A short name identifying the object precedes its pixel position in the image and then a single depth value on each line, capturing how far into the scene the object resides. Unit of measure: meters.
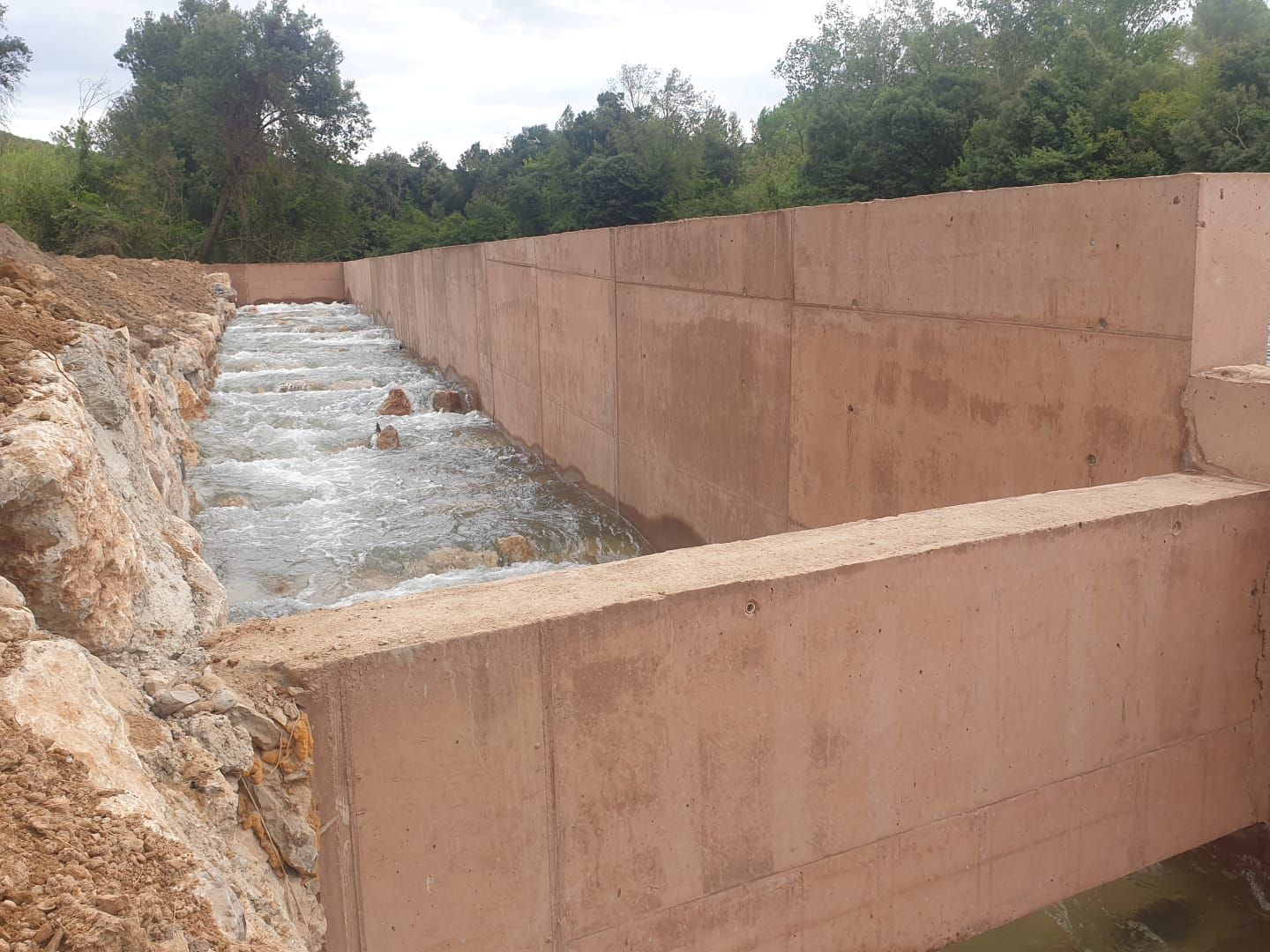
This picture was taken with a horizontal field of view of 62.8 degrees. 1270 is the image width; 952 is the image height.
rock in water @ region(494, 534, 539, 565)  9.08
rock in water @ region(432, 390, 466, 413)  17.36
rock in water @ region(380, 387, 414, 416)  16.36
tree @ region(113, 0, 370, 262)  42.75
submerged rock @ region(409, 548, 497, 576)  8.77
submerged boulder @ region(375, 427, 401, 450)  13.84
